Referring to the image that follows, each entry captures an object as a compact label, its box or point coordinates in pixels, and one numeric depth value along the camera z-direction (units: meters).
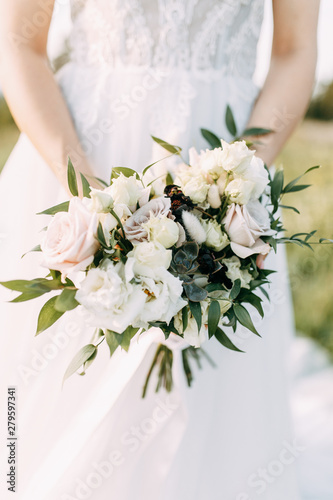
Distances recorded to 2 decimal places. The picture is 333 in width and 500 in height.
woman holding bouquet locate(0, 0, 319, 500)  1.24
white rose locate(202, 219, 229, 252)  0.91
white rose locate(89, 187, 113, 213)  0.82
